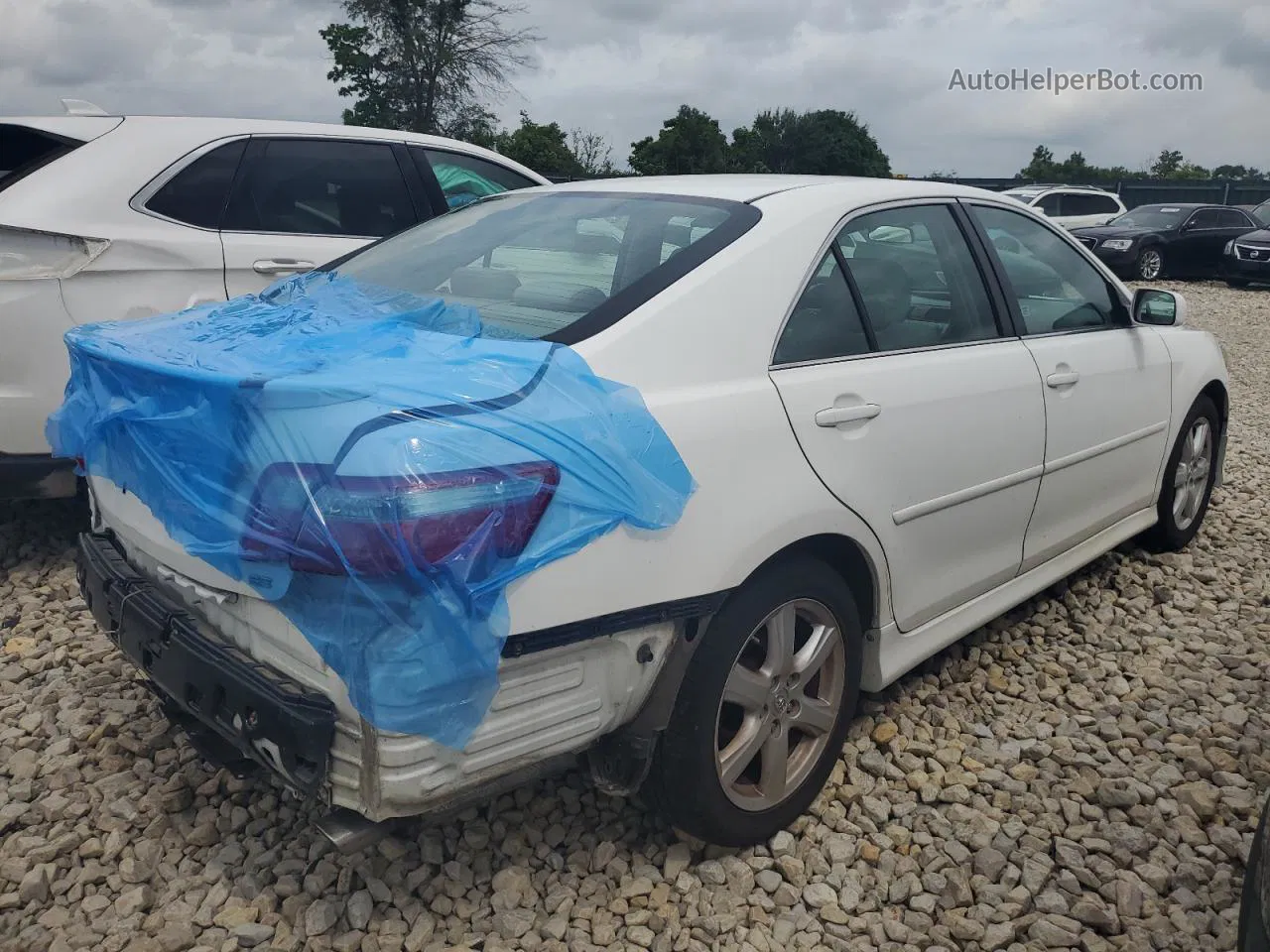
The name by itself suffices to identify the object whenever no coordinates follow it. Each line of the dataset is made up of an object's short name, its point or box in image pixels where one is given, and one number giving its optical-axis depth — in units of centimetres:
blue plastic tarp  175
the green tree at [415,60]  3080
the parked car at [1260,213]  1859
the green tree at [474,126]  3069
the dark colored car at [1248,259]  1645
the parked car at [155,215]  369
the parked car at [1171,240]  1692
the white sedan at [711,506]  188
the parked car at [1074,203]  1906
